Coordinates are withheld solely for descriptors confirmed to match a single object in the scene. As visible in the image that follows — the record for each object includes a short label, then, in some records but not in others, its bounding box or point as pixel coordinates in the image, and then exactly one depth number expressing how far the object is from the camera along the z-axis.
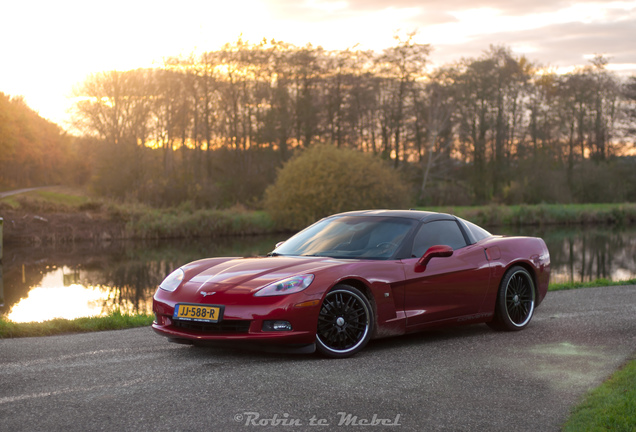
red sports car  6.18
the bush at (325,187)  44.59
